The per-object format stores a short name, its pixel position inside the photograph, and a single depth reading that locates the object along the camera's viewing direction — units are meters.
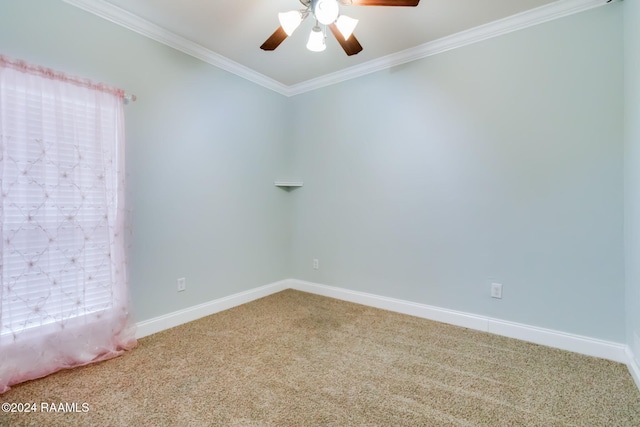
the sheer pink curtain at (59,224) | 1.79
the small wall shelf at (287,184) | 3.71
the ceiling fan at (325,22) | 1.66
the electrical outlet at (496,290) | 2.49
